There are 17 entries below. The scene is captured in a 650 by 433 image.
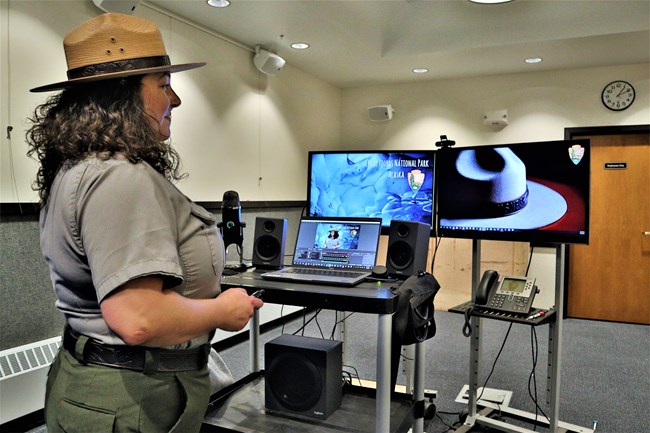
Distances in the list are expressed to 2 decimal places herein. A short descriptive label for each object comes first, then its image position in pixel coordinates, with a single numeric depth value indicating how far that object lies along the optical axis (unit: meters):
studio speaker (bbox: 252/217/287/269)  2.25
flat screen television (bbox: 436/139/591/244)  2.16
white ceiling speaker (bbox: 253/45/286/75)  4.10
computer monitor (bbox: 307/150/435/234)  2.84
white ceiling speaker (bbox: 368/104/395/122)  5.49
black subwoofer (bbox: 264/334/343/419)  2.08
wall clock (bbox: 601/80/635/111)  4.74
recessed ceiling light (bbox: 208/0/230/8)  3.23
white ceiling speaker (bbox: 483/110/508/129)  5.08
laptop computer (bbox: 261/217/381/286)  2.11
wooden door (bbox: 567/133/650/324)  4.79
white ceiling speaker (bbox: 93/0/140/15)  2.72
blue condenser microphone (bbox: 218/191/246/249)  2.25
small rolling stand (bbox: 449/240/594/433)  2.27
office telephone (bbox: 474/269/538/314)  2.30
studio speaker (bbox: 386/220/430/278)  2.06
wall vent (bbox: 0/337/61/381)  2.41
